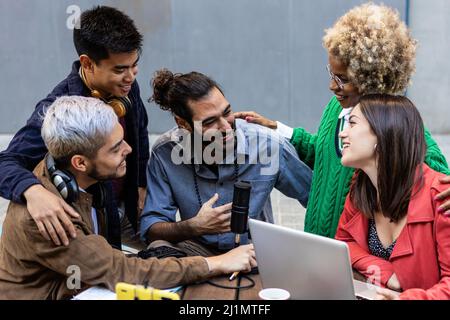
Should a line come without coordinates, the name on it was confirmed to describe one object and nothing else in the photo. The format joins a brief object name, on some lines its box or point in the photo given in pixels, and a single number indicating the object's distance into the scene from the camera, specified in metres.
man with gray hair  2.26
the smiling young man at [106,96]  2.69
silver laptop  1.93
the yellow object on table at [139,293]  1.70
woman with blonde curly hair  2.74
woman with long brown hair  2.27
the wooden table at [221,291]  2.27
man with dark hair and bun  2.91
